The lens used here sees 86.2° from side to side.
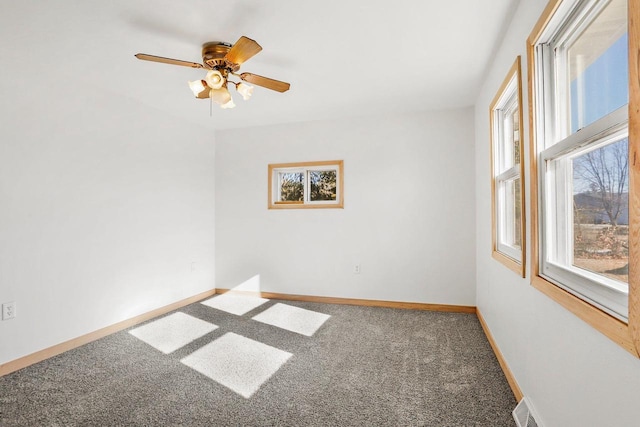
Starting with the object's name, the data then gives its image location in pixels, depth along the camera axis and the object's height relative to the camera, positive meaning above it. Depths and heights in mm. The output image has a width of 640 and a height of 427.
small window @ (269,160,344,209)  4242 +408
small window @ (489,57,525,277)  2289 +291
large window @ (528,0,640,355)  1052 +215
